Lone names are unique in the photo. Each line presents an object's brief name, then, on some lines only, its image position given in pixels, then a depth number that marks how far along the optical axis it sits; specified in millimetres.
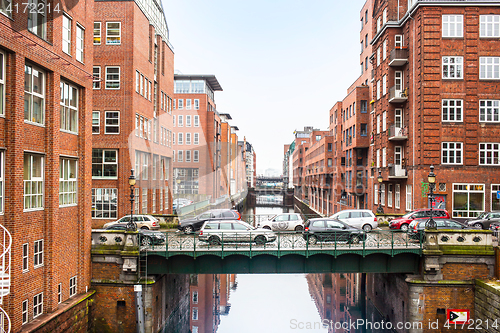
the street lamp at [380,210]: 32338
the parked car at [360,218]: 27422
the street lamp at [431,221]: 19595
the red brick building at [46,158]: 13422
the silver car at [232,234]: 20438
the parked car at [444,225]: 22484
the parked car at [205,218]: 26688
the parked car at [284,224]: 27406
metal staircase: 12342
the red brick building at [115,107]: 29750
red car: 25984
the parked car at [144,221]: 26953
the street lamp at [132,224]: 19812
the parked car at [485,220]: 25844
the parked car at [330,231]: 20328
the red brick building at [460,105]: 29828
